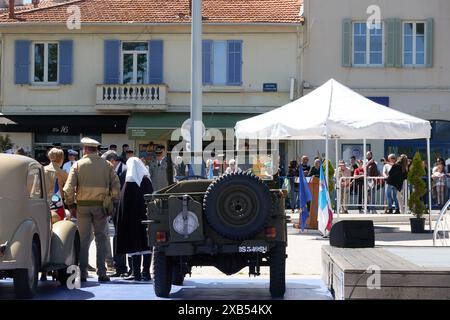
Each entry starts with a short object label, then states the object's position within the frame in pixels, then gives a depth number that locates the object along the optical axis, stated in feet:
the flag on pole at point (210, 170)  62.95
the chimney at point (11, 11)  113.70
